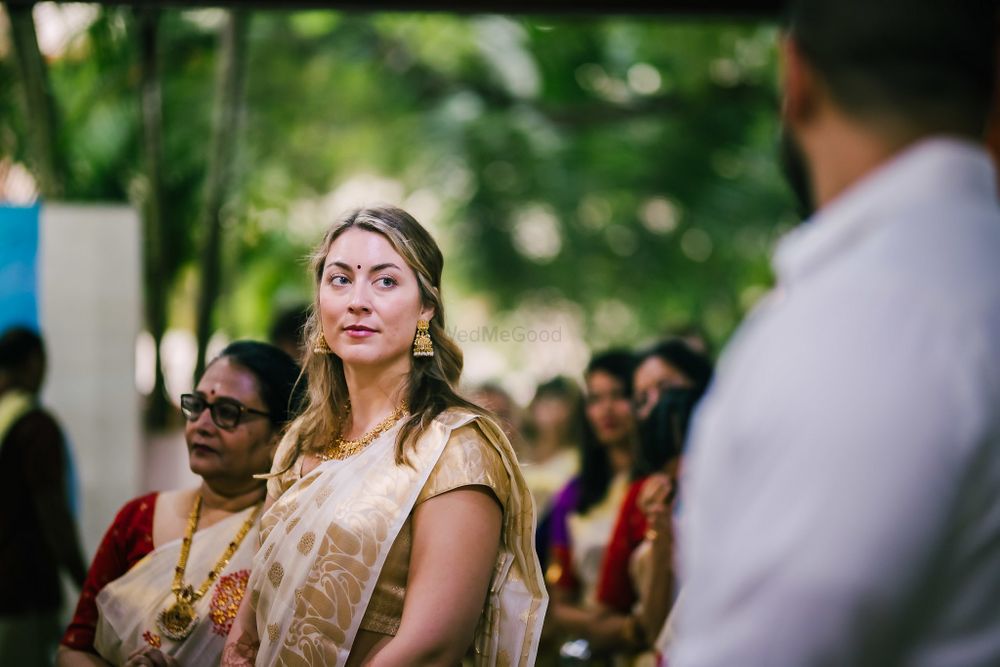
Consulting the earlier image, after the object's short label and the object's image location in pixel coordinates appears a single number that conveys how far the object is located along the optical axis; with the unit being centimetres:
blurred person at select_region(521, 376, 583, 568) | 739
